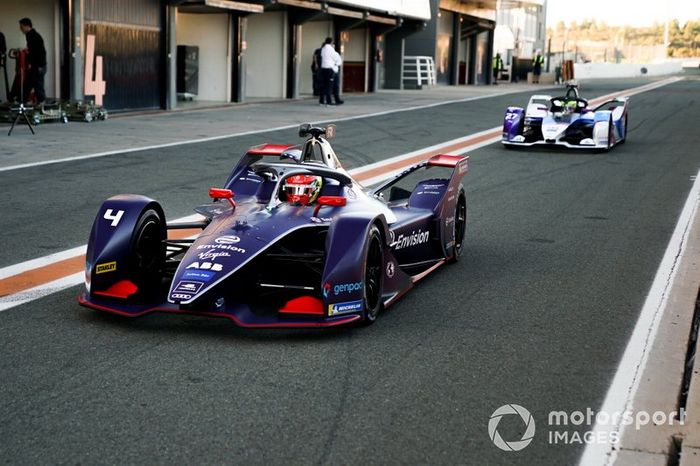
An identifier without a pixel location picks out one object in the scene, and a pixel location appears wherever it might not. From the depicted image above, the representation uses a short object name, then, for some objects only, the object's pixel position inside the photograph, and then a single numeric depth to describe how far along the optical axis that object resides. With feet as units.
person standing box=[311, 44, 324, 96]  105.27
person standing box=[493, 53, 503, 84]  192.44
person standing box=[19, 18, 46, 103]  66.59
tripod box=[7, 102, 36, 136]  59.31
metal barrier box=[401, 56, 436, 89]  150.61
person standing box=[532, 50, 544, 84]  189.88
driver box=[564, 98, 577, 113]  60.96
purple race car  19.57
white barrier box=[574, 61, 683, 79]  237.66
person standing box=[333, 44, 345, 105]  96.47
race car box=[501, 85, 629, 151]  60.13
